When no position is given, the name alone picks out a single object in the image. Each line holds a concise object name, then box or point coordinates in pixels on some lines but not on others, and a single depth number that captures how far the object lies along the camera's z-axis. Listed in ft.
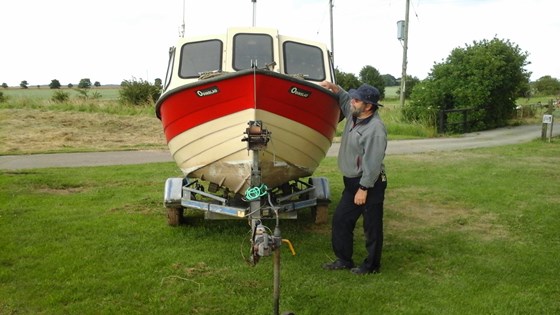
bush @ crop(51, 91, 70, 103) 108.58
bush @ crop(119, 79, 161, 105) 105.09
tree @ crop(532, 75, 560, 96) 223.55
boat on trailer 18.69
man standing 17.11
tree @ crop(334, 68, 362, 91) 127.61
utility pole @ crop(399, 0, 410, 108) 89.90
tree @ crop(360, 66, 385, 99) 181.47
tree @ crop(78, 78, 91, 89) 163.53
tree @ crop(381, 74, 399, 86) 200.51
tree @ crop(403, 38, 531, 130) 81.35
